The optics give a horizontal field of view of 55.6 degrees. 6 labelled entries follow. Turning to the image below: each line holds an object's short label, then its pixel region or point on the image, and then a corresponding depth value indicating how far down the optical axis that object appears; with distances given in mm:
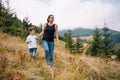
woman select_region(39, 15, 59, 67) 3615
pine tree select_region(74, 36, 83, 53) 19224
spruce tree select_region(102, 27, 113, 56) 17410
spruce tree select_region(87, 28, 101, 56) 16920
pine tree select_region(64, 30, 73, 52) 21944
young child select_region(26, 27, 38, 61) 4432
